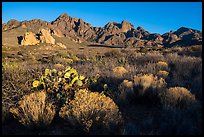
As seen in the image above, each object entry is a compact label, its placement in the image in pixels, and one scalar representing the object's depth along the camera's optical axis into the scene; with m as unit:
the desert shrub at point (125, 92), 4.32
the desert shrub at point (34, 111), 3.49
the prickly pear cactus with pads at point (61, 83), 4.51
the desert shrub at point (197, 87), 4.26
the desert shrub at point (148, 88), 4.39
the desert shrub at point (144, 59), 8.42
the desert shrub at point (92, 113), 3.35
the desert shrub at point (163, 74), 5.69
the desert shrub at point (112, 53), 14.00
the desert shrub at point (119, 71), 6.09
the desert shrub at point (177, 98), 3.78
